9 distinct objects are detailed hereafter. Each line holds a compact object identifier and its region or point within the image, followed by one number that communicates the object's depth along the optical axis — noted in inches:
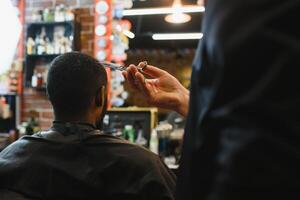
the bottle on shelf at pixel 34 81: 159.9
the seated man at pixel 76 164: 59.6
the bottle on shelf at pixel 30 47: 159.0
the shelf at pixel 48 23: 156.6
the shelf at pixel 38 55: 157.6
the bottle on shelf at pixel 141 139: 141.6
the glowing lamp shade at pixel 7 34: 143.0
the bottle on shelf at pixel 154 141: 141.4
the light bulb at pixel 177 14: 184.1
